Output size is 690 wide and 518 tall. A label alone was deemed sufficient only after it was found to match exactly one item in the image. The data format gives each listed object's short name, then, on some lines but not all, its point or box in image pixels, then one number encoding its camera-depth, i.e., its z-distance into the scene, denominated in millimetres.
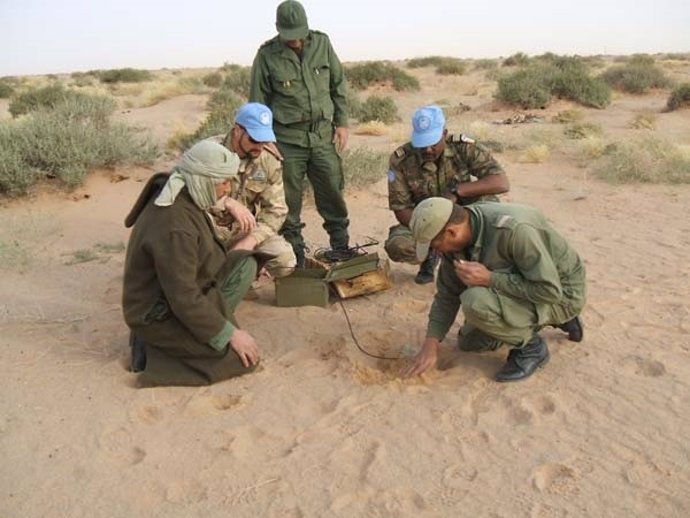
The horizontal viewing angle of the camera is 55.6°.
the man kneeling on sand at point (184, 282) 3029
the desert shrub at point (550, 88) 14406
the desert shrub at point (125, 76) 30922
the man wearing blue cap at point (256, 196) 3820
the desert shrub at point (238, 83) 17714
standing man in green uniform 4629
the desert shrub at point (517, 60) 28317
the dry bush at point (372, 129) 11781
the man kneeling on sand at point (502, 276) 2875
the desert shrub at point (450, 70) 27141
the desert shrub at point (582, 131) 10211
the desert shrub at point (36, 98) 12484
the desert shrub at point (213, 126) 8984
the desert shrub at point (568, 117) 12383
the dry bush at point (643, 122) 11219
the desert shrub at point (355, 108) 13421
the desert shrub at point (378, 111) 13219
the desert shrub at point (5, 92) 21484
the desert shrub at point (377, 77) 20062
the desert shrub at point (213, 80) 23078
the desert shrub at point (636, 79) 17344
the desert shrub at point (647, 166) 7281
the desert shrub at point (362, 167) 7469
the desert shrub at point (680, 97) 13281
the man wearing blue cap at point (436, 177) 4289
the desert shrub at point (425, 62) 31844
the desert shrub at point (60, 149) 6869
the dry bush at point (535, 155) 8695
